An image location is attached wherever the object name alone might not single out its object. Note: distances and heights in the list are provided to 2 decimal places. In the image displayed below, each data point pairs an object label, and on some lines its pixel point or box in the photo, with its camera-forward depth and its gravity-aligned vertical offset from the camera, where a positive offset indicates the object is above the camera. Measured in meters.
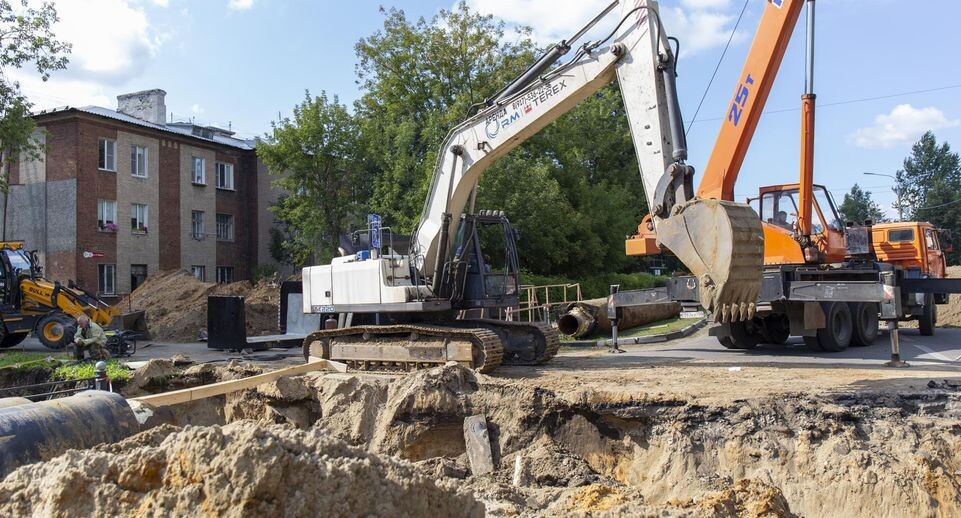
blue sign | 11.37 +1.16
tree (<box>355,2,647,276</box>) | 26.00 +5.89
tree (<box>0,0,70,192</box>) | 19.50 +6.79
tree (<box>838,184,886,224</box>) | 62.94 +7.31
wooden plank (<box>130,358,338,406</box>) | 7.46 -0.77
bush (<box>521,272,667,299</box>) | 25.16 +0.76
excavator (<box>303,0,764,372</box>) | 9.12 +0.95
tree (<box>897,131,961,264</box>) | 58.94 +9.10
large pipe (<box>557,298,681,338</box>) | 17.09 -0.39
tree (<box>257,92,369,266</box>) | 28.61 +5.45
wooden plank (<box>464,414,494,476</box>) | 8.04 -1.48
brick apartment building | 27.59 +4.66
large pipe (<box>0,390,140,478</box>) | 4.93 -0.71
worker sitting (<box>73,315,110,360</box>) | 13.54 -0.33
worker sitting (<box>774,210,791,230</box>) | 12.94 +1.27
